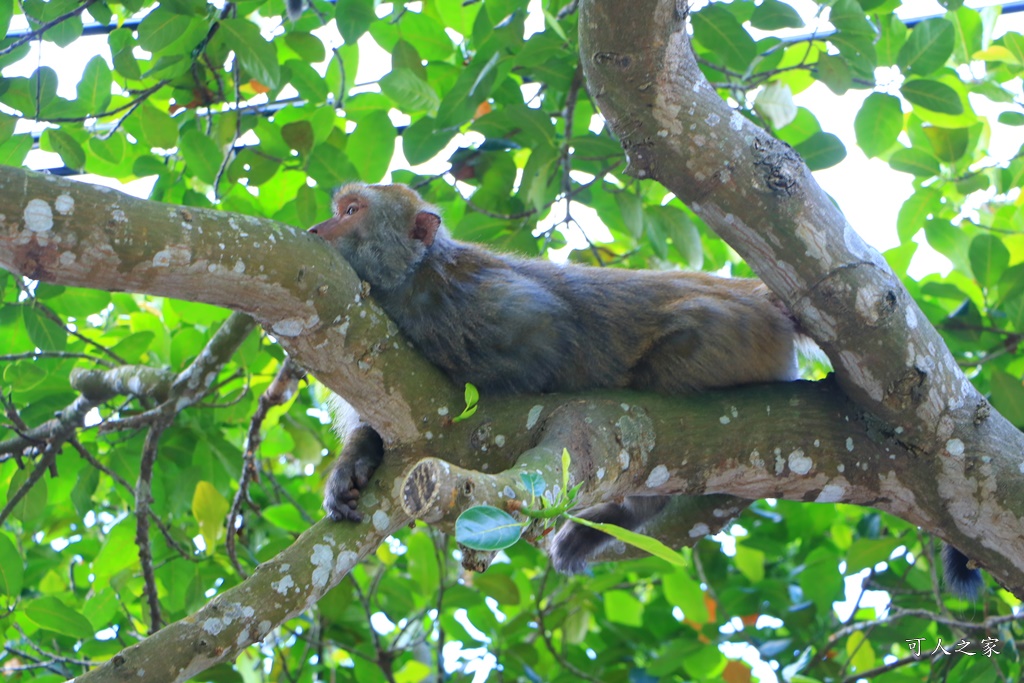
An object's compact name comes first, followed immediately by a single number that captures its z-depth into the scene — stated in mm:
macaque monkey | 6363
